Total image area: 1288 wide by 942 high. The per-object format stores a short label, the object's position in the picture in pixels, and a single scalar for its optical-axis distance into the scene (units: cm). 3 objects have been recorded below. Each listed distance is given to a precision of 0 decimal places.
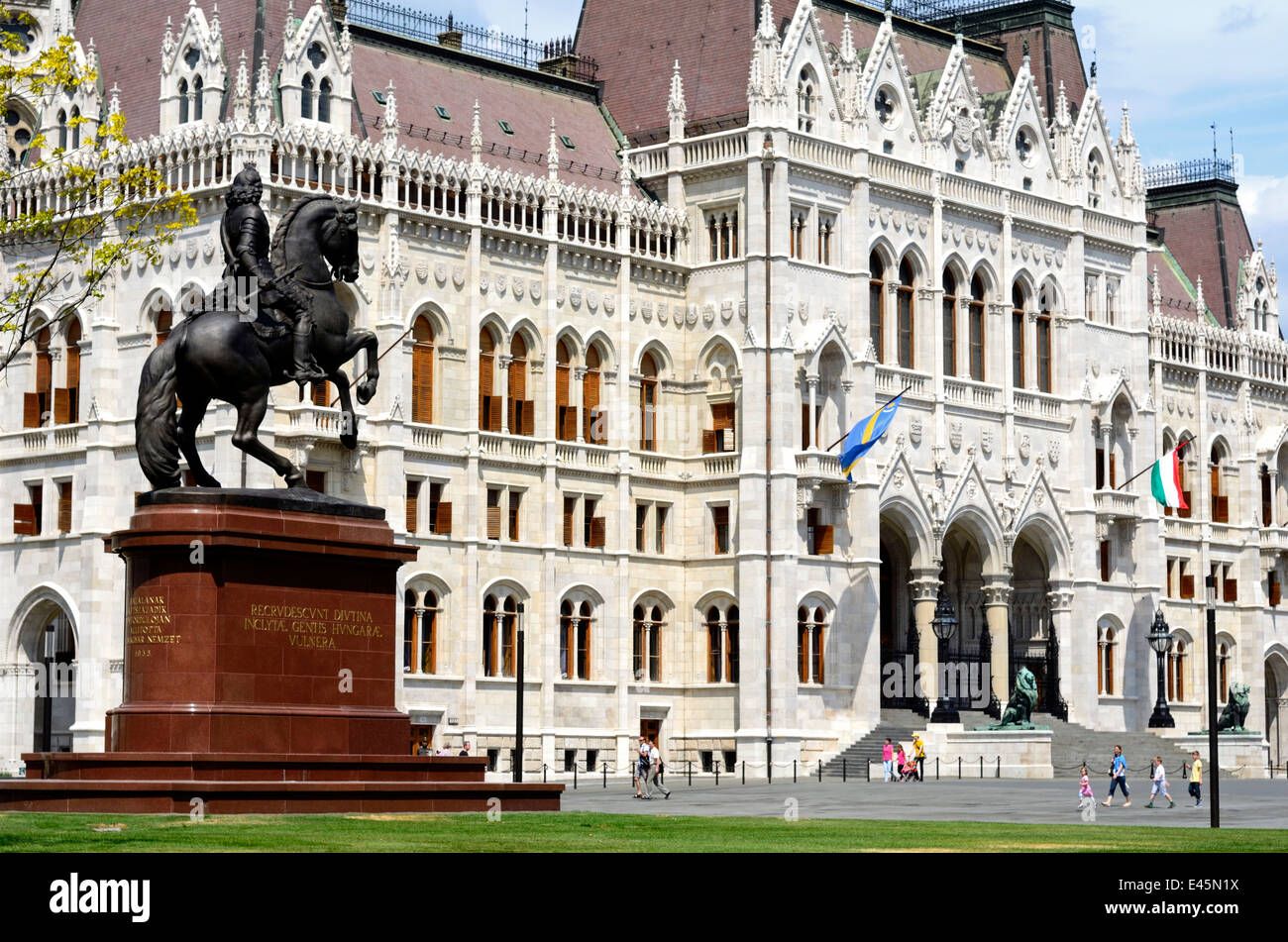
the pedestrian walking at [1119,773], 5481
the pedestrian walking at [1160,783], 5388
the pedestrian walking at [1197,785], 5584
